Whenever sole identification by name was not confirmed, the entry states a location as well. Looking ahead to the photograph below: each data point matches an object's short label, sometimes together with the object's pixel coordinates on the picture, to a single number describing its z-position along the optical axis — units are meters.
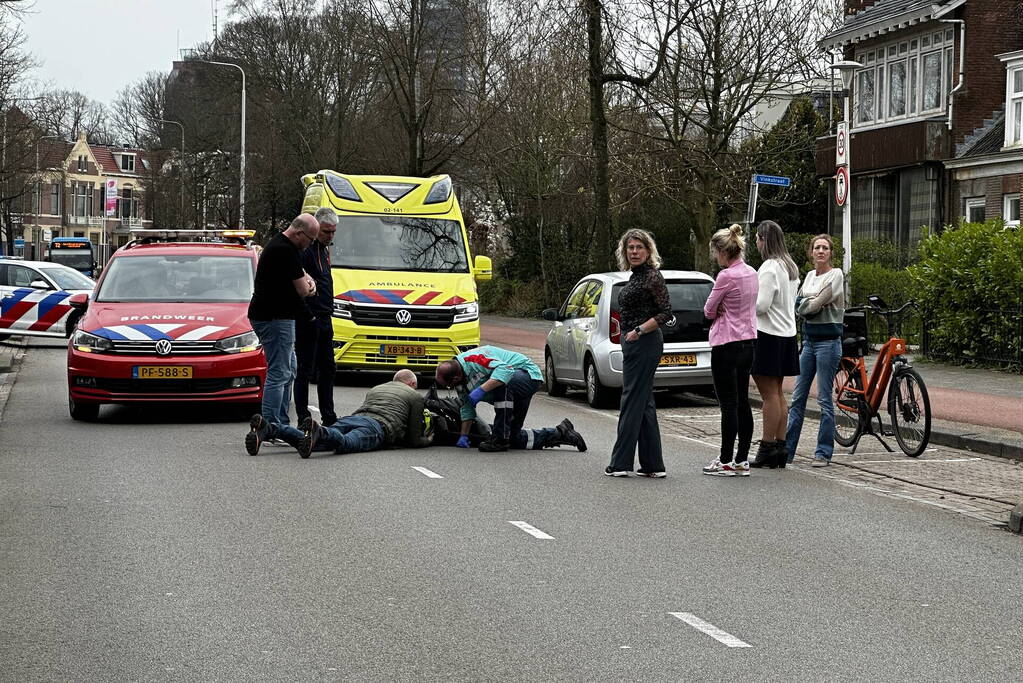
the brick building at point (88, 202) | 112.62
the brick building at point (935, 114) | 32.72
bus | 66.38
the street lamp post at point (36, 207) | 104.56
